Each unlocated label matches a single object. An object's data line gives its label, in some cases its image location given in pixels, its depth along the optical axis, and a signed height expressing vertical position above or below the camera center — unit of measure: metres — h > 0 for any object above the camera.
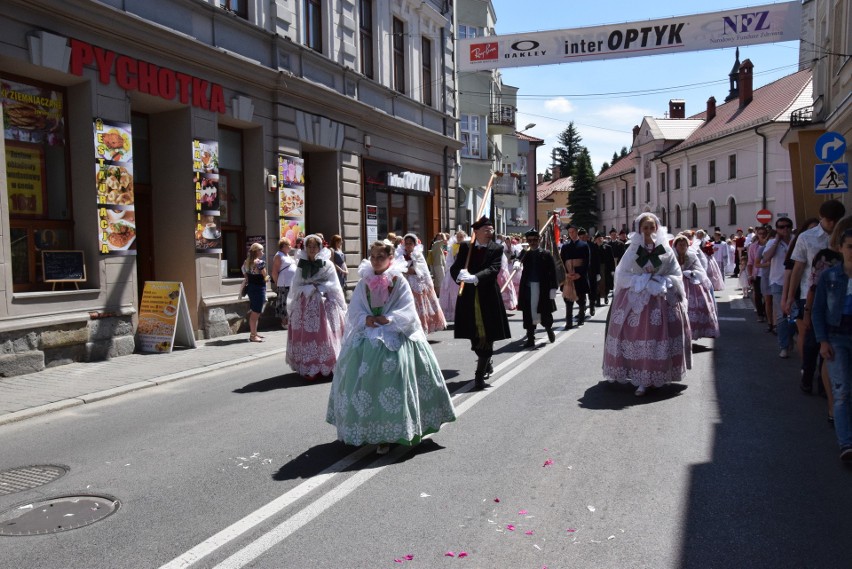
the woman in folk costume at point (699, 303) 11.00 -0.83
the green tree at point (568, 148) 121.81 +17.22
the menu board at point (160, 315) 11.20 -0.86
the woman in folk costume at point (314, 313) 9.02 -0.72
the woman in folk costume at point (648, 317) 7.65 -0.71
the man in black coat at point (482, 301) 8.13 -0.54
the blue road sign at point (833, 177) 12.07 +1.13
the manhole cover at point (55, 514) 4.30 -1.55
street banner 15.54 +4.75
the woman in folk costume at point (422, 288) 11.80 -0.56
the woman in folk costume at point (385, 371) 5.48 -0.88
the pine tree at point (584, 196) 80.44 +6.12
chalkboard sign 10.25 -0.08
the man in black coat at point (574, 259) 13.91 -0.15
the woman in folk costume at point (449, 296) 15.22 -0.88
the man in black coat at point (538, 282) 11.77 -0.50
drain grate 5.12 -1.56
